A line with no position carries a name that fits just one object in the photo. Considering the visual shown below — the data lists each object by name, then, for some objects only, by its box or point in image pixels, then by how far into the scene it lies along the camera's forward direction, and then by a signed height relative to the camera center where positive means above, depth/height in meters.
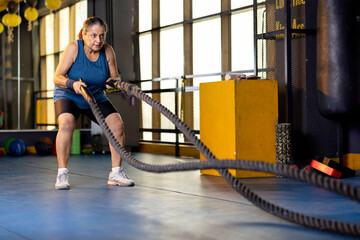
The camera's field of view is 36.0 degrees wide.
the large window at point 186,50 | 7.68 +1.13
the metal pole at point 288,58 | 5.28 +0.62
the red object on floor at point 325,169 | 4.86 -0.41
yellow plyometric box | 4.99 +0.03
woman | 4.22 +0.32
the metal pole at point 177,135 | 8.20 -0.16
